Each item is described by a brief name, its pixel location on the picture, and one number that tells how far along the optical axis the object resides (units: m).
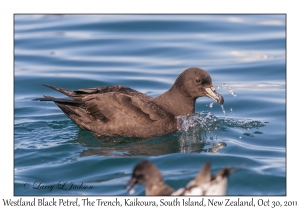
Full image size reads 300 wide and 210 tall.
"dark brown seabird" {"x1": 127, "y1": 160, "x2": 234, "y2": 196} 11.16
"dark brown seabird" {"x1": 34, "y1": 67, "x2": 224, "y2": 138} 18.03
